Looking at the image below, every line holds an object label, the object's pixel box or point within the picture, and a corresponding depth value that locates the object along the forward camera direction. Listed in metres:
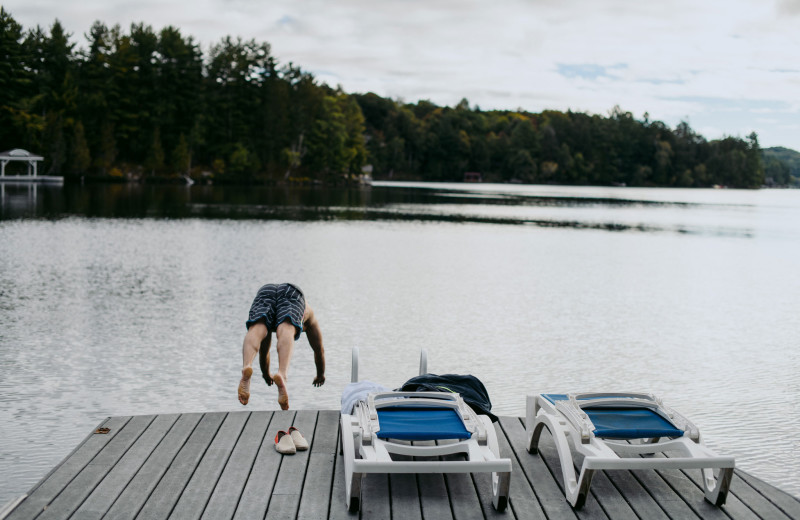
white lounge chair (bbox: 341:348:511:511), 3.39
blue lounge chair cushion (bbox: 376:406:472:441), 3.65
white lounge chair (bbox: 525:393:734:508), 3.53
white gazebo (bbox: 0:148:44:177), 52.09
